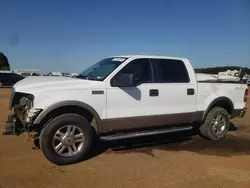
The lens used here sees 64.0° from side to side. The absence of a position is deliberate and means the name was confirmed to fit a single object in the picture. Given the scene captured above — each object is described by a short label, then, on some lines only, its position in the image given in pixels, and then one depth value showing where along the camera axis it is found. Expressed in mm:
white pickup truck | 3390
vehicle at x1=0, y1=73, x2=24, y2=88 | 18756
